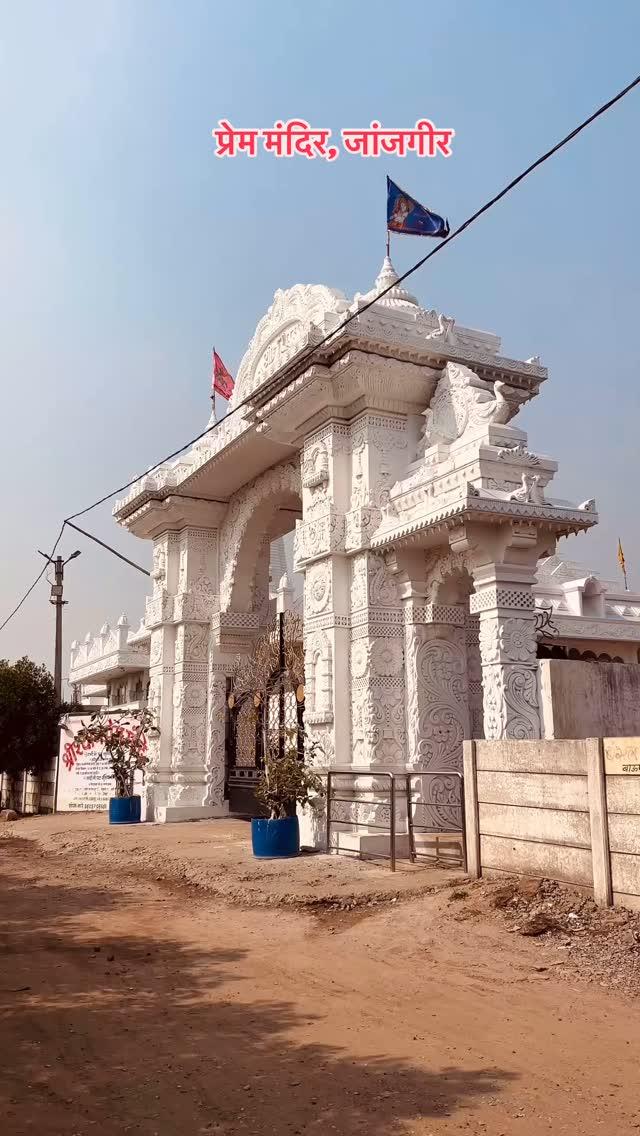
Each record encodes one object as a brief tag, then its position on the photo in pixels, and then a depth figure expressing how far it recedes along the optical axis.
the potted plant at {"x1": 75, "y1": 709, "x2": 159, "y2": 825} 12.44
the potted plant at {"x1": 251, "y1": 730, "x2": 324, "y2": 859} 8.04
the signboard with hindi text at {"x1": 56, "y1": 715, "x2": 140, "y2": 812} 14.78
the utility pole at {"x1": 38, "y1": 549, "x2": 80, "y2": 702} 20.05
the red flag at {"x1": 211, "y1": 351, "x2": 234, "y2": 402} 13.70
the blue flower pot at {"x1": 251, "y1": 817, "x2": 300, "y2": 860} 8.04
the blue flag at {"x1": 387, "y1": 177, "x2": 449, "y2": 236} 8.84
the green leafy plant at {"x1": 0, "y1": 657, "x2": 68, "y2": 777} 15.81
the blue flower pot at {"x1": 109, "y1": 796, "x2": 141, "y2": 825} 12.41
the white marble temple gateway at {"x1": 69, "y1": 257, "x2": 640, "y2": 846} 7.38
